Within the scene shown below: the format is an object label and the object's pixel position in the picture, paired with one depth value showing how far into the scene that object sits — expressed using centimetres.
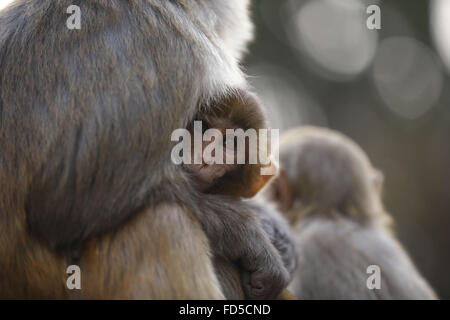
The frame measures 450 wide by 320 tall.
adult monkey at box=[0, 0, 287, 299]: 231
